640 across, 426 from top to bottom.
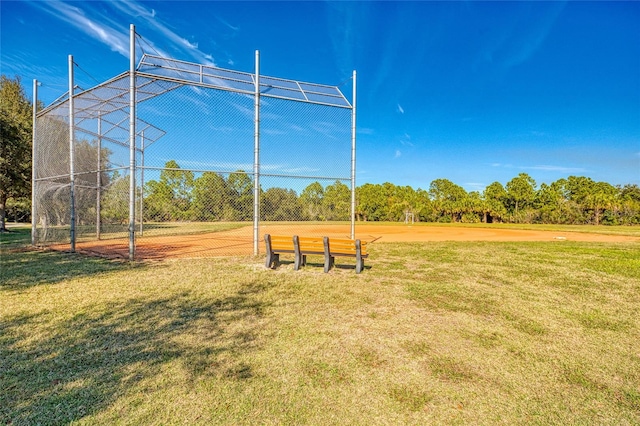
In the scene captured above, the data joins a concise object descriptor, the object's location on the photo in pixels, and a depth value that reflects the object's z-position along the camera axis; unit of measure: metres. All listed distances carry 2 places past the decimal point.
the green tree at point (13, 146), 15.30
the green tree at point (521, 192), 48.41
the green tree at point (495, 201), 45.66
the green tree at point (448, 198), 46.72
